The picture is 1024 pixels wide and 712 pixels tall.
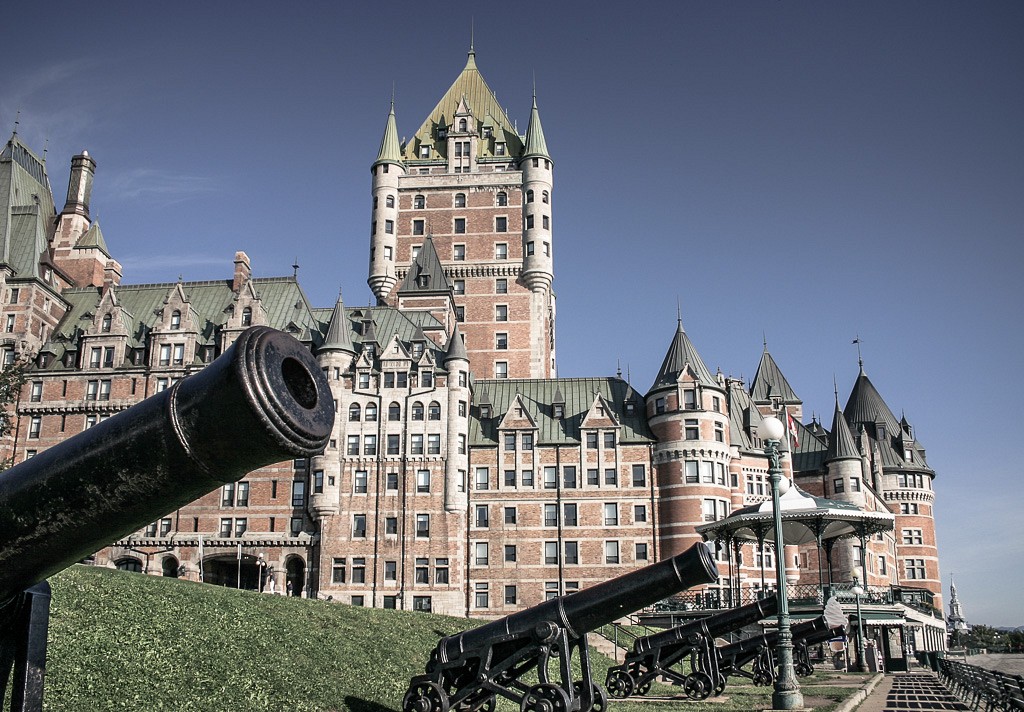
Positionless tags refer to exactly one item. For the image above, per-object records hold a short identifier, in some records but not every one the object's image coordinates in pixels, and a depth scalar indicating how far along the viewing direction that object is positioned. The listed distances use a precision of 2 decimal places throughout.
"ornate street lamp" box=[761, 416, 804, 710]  19.97
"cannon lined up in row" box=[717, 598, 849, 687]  25.28
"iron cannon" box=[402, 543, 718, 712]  15.55
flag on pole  72.12
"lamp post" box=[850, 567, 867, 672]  40.59
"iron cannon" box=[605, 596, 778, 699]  23.27
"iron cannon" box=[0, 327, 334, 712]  4.63
